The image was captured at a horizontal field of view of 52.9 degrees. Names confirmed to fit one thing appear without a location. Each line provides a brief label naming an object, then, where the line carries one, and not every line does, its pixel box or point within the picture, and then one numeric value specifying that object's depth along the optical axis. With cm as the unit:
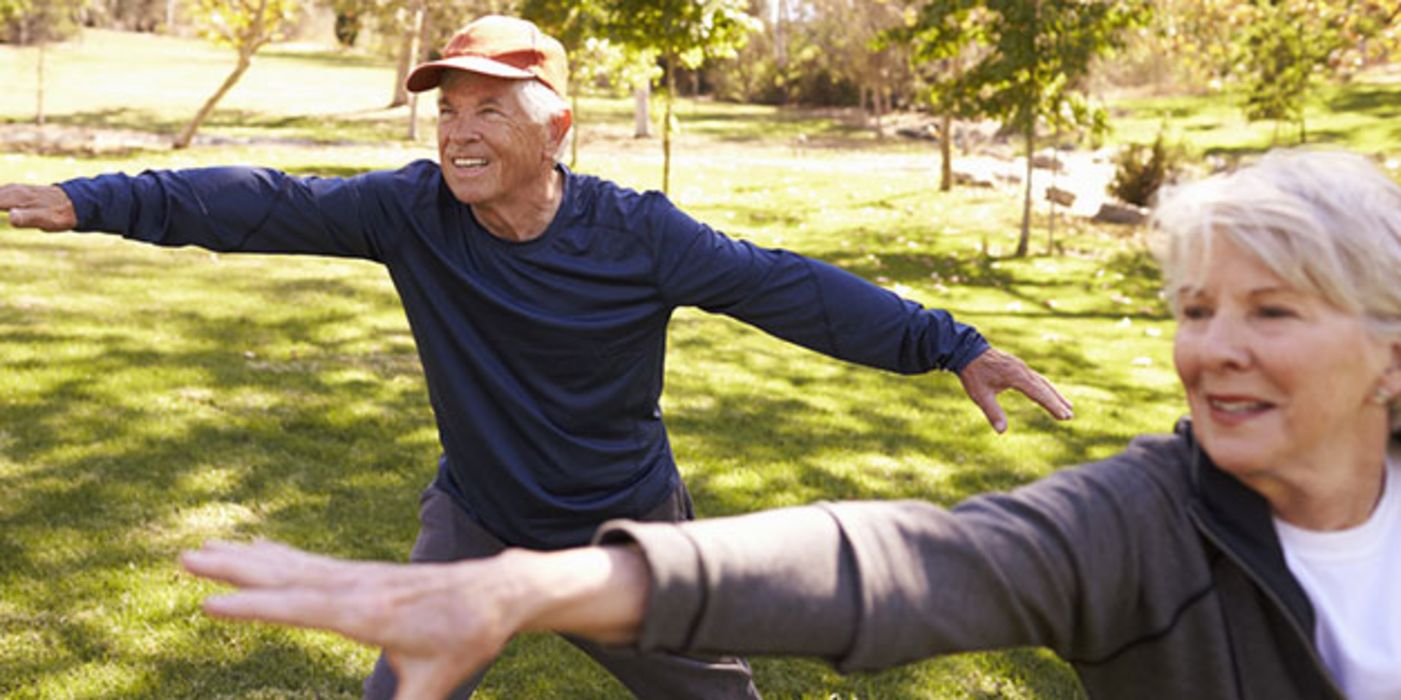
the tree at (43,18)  2434
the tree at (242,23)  2212
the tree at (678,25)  1526
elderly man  361
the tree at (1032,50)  1505
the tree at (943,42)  1572
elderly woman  168
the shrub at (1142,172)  2077
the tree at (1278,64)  2490
